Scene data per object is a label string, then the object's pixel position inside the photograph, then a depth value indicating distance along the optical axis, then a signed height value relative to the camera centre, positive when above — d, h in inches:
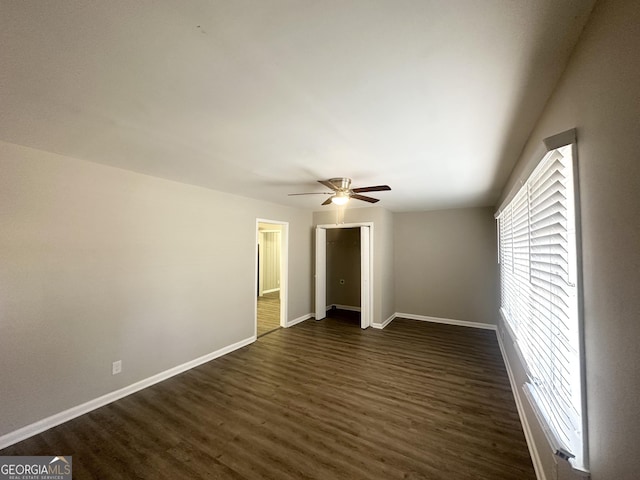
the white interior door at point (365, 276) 199.3 -21.0
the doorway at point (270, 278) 197.0 -34.1
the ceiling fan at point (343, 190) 111.4 +26.6
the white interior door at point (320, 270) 216.7 -17.9
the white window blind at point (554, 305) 44.8 -11.9
